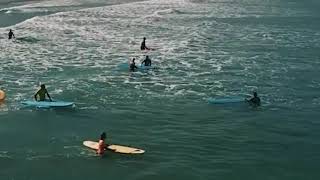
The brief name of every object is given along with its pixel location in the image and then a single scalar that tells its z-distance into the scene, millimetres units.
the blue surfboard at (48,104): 35188
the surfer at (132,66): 45781
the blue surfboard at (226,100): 36406
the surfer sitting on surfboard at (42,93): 35719
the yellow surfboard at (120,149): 27734
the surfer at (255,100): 36188
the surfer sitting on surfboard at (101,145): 27594
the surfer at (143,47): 55144
